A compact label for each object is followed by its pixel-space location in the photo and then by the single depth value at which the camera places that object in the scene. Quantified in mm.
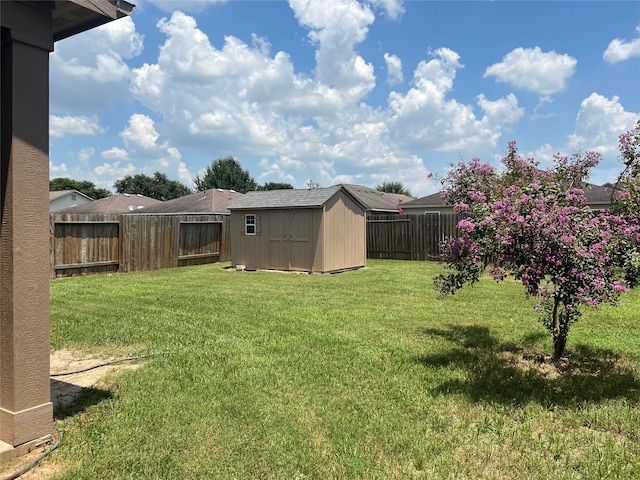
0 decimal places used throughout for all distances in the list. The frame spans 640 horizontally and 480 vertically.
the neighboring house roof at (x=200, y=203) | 25567
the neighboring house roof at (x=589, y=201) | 21141
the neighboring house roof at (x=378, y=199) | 28869
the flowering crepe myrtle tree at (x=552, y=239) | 3920
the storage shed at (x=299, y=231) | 14172
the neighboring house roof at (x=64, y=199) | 46094
